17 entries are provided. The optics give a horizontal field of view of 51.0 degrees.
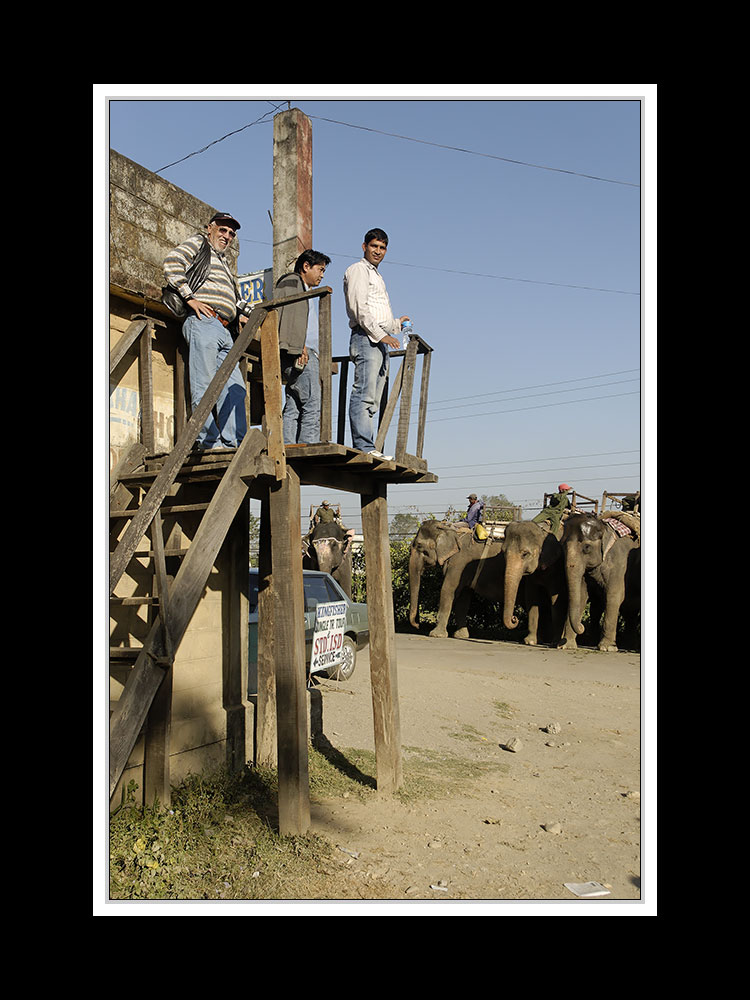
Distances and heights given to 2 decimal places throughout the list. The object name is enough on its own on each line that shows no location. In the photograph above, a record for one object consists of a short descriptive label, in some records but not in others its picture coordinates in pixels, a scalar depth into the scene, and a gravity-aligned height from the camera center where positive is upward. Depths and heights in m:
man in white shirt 6.21 +1.25
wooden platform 5.46 +0.15
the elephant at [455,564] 18.30 -1.82
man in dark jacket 6.13 +1.02
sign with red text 7.70 -1.50
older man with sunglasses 5.47 +1.33
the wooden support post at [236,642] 6.76 -1.36
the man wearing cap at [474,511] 20.77 -0.63
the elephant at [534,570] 16.19 -1.74
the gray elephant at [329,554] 17.56 -1.53
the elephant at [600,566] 15.54 -1.58
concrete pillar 9.36 +3.62
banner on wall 8.14 +2.13
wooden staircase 4.33 -0.15
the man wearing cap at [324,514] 20.33 -0.72
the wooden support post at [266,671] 7.03 -1.67
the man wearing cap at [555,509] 17.75 -0.49
